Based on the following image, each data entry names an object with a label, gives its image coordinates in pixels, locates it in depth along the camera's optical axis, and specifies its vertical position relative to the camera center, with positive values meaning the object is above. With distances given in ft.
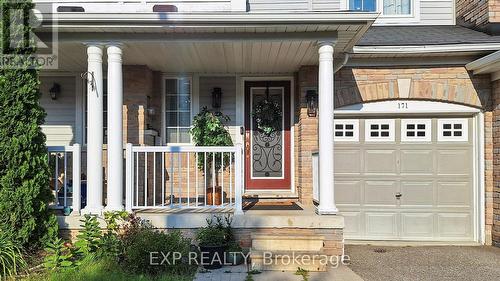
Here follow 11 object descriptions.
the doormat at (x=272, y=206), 21.03 -3.47
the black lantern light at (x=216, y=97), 24.90 +2.57
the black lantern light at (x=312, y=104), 22.94 +1.98
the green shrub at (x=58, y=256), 15.40 -4.37
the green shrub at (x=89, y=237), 16.61 -3.89
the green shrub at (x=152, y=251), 15.96 -4.27
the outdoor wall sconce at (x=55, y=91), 24.62 +2.98
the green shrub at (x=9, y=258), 14.75 -4.21
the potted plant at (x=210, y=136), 23.61 +0.26
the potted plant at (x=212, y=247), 16.96 -4.36
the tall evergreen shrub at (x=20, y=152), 15.85 -0.42
